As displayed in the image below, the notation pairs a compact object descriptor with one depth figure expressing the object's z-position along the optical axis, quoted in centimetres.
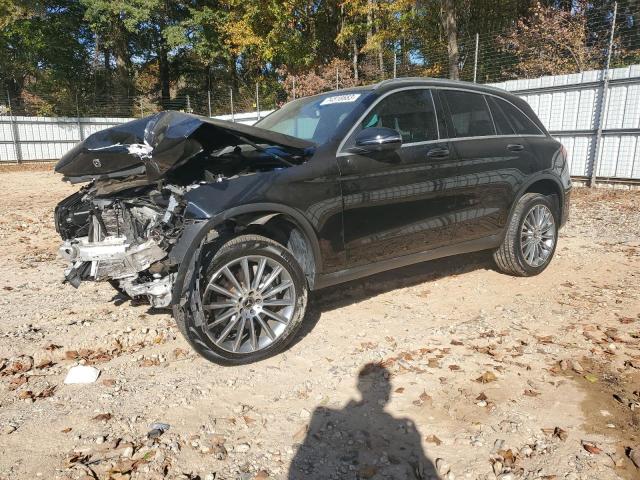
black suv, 321
